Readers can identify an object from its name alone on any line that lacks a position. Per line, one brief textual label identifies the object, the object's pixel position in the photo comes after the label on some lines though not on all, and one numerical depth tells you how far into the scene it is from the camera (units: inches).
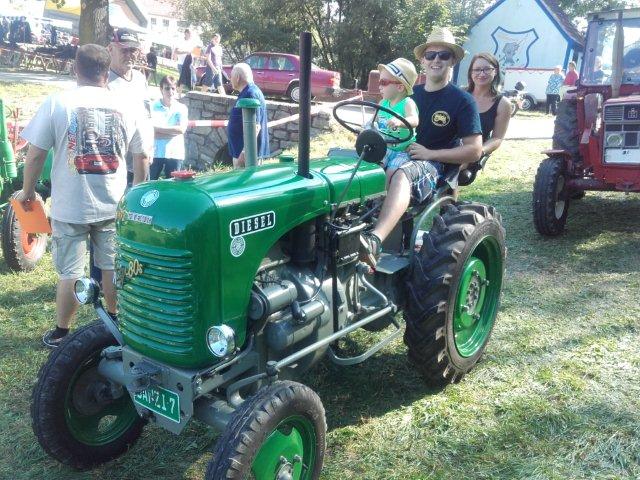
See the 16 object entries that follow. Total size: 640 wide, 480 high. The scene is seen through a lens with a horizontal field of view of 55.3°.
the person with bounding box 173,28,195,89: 660.1
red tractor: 232.7
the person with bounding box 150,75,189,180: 254.8
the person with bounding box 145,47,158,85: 945.5
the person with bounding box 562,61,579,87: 736.3
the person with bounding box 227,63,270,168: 232.1
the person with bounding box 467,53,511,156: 210.7
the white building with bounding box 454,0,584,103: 1034.7
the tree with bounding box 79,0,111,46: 482.3
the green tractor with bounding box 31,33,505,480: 87.7
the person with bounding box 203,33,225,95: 673.0
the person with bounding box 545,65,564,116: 818.8
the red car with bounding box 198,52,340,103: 716.0
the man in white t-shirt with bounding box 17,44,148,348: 135.9
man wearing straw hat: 131.2
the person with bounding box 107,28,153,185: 194.5
